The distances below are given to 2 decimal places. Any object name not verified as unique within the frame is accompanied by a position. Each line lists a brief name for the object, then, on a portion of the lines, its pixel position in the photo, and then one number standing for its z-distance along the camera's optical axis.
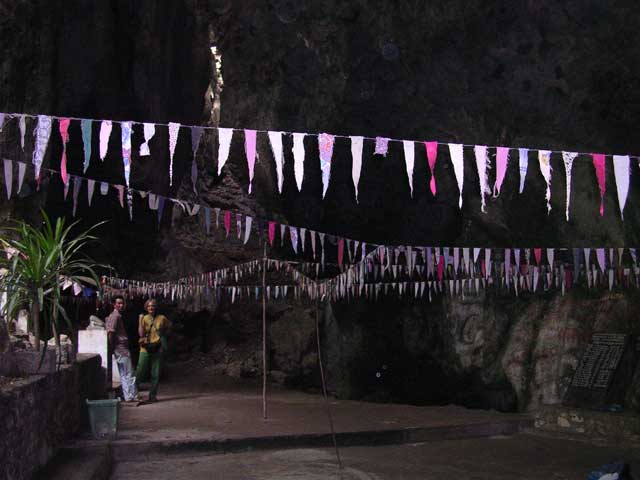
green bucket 7.19
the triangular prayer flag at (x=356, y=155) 5.73
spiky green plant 5.69
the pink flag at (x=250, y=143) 5.55
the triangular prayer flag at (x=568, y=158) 6.02
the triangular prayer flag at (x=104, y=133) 5.53
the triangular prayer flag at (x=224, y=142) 5.48
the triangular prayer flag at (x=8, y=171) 6.74
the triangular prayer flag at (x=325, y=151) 5.80
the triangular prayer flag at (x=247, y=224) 9.78
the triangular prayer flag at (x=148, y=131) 5.46
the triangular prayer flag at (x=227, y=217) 9.00
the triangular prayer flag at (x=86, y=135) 5.38
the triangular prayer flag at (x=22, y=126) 5.55
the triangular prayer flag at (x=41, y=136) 5.46
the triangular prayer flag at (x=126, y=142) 5.61
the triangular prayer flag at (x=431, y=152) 5.83
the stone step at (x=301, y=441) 7.29
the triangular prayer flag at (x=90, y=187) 7.56
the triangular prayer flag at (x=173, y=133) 5.64
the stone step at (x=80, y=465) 5.15
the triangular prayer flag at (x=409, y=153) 5.66
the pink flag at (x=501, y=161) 5.73
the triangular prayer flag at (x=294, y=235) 10.34
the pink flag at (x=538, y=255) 10.13
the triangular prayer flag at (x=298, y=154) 5.64
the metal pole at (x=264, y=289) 9.10
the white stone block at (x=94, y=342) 11.53
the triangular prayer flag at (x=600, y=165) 5.82
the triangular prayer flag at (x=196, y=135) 5.60
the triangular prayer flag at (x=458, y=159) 5.74
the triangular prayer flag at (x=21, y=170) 6.91
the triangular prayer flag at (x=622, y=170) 5.67
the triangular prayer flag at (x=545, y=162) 5.83
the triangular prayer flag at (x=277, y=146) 5.31
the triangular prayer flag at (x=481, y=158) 5.67
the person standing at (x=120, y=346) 10.62
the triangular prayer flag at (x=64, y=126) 5.48
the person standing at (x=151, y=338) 11.05
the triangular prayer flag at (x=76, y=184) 7.58
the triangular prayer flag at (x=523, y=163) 6.00
